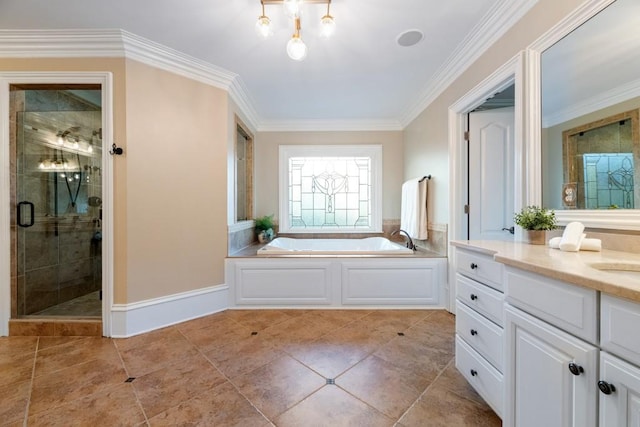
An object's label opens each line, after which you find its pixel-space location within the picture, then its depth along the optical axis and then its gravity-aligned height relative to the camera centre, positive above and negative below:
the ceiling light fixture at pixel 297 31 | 1.47 +1.11
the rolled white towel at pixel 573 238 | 1.09 -0.11
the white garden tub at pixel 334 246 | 2.64 -0.42
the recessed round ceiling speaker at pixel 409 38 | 1.90 +1.39
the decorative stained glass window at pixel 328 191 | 3.84 +0.35
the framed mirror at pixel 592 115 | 1.06 +0.48
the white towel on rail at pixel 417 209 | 2.90 +0.05
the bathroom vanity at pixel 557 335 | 0.63 -0.40
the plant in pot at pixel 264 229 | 3.54 -0.23
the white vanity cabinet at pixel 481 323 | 1.15 -0.58
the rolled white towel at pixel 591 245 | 1.08 -0.14
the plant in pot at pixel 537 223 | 1.31 -0.06
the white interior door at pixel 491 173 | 2.25 +0.37
